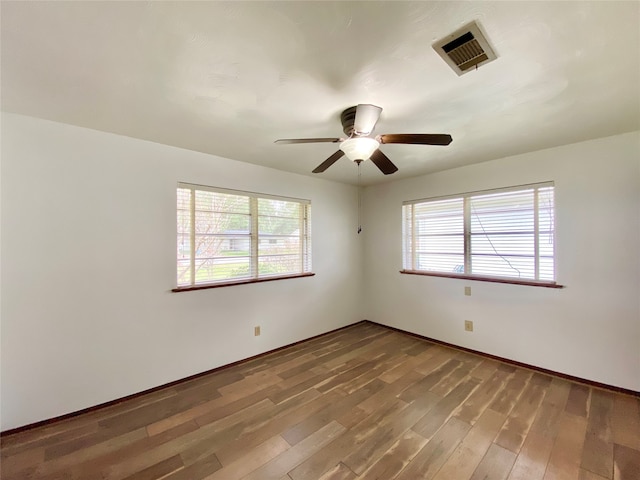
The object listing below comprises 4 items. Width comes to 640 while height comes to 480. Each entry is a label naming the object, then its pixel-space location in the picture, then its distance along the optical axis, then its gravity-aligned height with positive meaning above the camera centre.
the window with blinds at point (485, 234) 2.91 +0.07
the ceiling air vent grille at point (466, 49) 1.22 +0.93
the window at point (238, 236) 2.80 +0.04
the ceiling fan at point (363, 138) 1.71 +0.66
